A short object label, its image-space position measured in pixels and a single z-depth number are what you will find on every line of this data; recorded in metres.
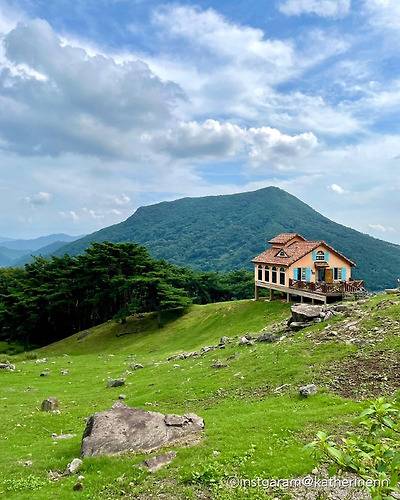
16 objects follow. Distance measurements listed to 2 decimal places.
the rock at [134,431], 14.96
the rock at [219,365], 28.00
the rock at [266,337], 32.59
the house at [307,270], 50.19
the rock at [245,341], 33.44
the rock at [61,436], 18.41
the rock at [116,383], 29.62
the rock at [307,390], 19.34
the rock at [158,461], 13.34
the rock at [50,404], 24.38
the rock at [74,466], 14.02
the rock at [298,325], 32.92
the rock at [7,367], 40.22
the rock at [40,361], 45.88
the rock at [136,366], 36.29
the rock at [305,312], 33.62
